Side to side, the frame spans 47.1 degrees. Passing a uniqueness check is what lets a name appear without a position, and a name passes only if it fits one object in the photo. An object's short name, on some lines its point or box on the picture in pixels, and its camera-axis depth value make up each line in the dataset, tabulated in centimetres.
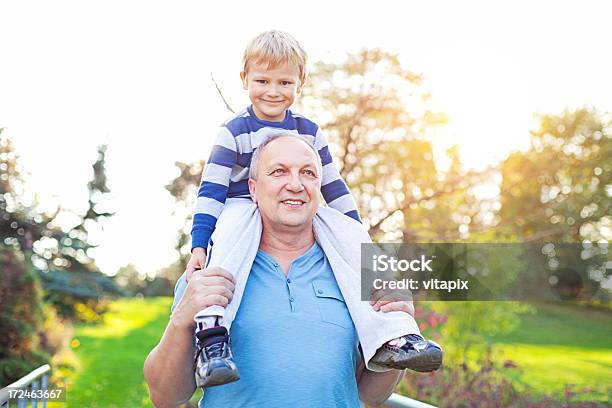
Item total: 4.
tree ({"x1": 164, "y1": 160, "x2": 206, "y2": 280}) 888
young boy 201
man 161
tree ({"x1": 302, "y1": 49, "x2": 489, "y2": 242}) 880
